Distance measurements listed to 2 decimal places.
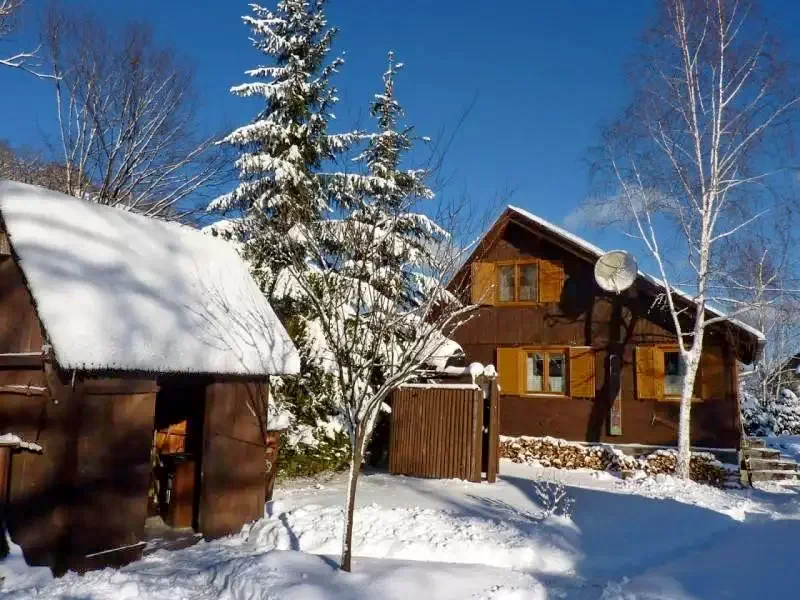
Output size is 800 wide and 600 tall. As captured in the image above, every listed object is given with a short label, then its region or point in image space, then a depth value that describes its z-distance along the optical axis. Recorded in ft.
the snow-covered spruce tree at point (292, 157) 43.73
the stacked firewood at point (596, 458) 46.80
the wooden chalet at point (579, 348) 49.44
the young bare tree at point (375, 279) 21.77
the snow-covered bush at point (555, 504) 29.99
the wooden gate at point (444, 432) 40.40
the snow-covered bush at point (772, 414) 76.13
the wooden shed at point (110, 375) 21.21
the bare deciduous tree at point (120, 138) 51.52
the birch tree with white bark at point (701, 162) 46.26
